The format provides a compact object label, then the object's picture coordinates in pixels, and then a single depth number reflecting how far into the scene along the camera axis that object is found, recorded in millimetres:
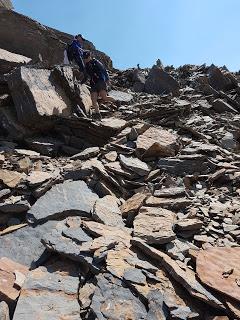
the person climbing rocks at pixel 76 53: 11481
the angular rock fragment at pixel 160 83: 14078
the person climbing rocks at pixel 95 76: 10229
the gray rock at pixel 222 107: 11704
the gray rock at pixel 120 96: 12361
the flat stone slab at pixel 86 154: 8038
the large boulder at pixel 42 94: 8911
